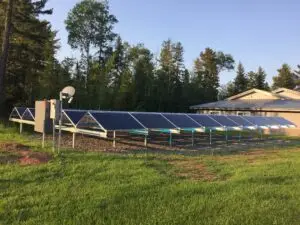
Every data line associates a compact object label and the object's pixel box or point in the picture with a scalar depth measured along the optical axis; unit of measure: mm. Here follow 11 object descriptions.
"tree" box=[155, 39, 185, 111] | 27340
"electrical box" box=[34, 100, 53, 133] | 8478
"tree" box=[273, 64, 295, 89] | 45084
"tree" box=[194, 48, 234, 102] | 38337
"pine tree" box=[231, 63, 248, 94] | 40576
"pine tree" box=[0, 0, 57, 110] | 16748
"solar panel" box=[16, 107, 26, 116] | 13681
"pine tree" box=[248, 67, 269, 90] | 41491
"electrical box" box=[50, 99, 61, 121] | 7788
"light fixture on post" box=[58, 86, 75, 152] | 8150
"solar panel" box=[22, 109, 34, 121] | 13013
